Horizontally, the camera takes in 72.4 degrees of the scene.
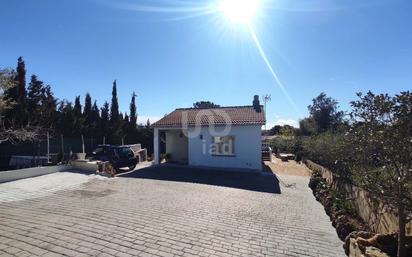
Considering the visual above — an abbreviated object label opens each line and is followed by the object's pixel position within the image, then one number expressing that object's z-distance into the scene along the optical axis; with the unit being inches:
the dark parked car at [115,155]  687.1
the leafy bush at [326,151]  237.7
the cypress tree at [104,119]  1065.8
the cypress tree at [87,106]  1147.8
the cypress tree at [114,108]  1192.9
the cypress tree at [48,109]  765.3
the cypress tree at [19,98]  700.0
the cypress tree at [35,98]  735.2
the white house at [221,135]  723.4
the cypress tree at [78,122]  924.6
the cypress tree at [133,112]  1315.9
